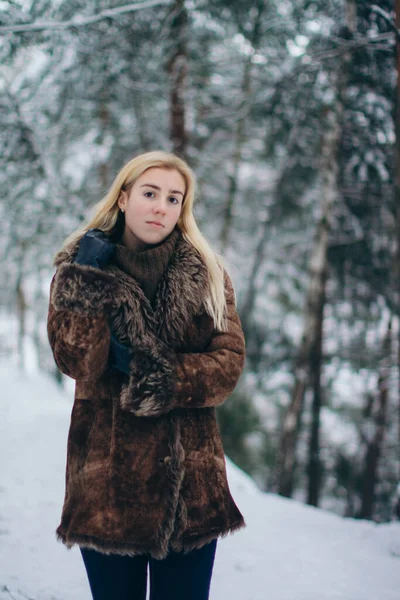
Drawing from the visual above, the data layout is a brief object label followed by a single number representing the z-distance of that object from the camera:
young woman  1.70
